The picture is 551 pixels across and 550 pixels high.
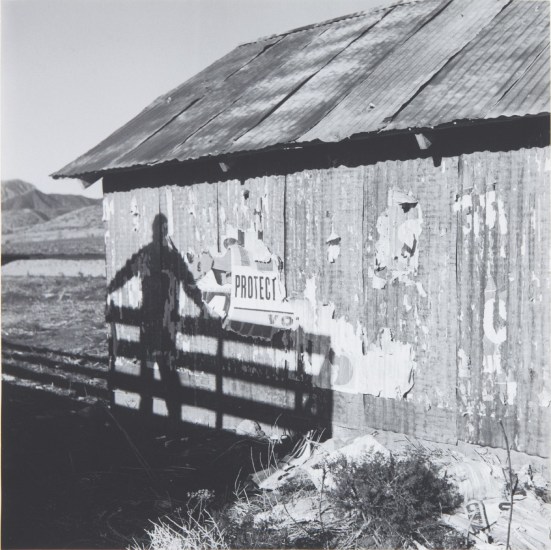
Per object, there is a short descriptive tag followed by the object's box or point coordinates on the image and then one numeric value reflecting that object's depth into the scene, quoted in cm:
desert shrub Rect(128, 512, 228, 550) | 416
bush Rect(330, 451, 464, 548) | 411
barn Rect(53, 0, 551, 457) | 498
